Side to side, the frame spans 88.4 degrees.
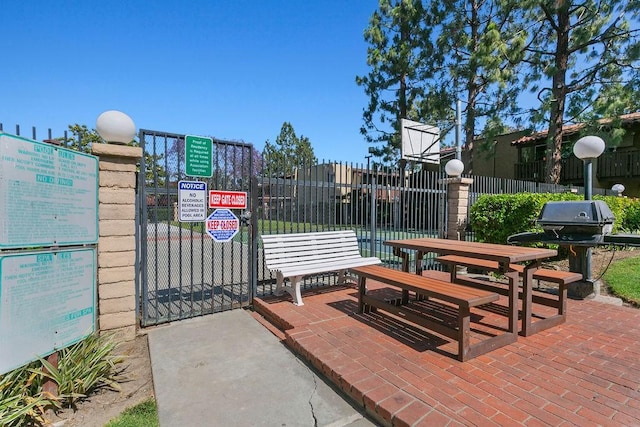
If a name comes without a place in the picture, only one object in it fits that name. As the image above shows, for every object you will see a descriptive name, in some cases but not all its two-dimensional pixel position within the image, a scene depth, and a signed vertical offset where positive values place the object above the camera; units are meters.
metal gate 3.99 +0.05
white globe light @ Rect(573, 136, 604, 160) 4.95 +0.98
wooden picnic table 3.39 -0.55
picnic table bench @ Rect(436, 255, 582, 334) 3.77 -0.94
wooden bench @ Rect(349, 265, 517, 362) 2.92 -0.83
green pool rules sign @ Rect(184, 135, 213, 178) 4.21 +0.69
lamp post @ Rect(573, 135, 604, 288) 4.96 +0.81
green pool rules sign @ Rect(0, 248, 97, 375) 2.21 -0.71
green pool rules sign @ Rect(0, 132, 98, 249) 2.20 +0.10
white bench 4.63 -0.70
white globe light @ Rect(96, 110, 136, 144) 3.57 +0.89
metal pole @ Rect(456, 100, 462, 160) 11.11 +2.88
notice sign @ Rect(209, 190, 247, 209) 4.44 +0.13
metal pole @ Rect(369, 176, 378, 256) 6.12 -0.13
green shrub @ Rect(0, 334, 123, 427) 2.18 -1.32
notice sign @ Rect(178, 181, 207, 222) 4.19 +0.10
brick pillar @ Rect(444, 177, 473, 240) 7.45 +0.12
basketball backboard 10.88 +2.37
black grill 4.21 -0.19
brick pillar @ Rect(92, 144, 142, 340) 3.56 -0.34
